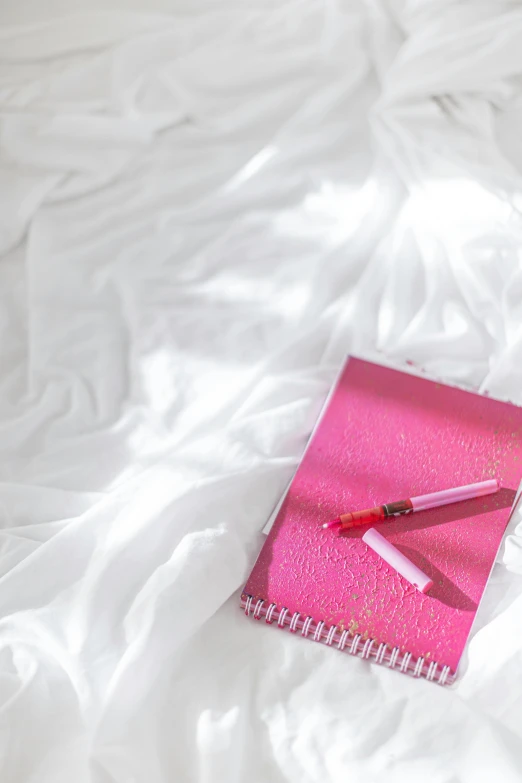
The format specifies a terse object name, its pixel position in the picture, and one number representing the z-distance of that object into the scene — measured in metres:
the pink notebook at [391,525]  0.75
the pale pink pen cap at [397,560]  0.77
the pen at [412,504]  0.80
